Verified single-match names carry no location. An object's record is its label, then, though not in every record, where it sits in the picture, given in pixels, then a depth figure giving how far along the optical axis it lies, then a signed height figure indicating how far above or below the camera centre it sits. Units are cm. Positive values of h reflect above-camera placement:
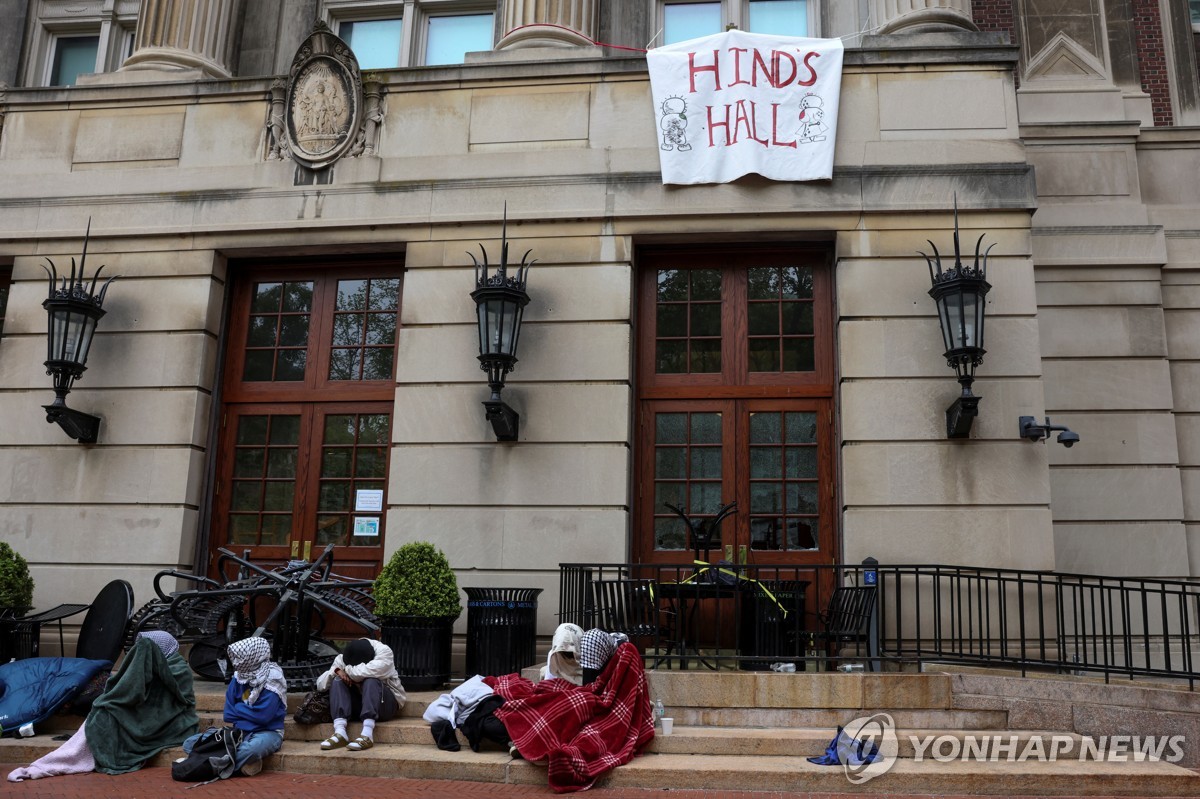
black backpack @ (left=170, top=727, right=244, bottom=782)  807 -147
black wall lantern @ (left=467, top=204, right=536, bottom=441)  1152 +282
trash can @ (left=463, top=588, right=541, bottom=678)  1021 -52
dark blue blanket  947 -109
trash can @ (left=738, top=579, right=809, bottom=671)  974 -36
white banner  1222 +580
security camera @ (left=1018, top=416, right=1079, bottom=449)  1109 +176
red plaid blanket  789 -111
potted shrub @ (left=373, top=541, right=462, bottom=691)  1016 -37
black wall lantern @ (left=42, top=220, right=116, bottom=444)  1232 +271
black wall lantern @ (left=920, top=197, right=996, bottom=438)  1092 +286
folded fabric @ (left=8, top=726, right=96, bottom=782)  829 -157
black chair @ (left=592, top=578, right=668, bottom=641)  993 -23
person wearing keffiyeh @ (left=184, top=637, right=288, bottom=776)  854 -103
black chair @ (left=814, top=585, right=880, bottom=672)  995 -32
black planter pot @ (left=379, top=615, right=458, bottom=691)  1014 -68
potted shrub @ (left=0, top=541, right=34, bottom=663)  1105 -30
